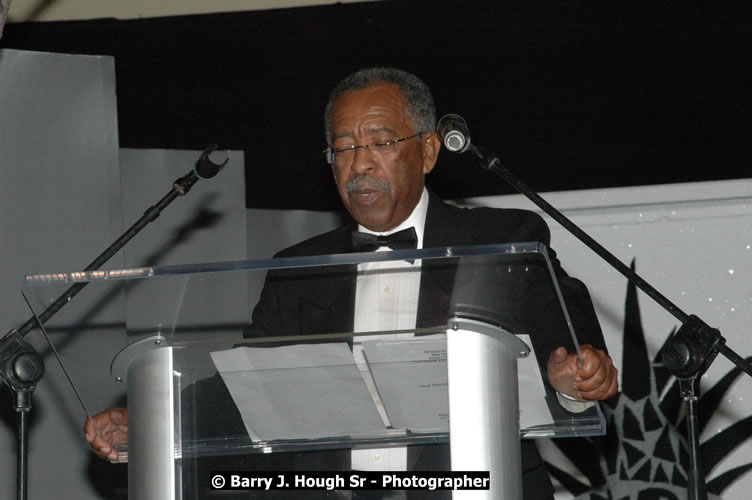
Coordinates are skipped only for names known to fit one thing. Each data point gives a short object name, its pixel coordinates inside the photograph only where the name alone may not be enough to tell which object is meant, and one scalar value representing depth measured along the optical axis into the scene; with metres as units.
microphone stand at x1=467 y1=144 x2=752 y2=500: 5.01
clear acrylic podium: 4.65
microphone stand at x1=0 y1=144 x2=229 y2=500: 5.04
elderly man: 4.68
